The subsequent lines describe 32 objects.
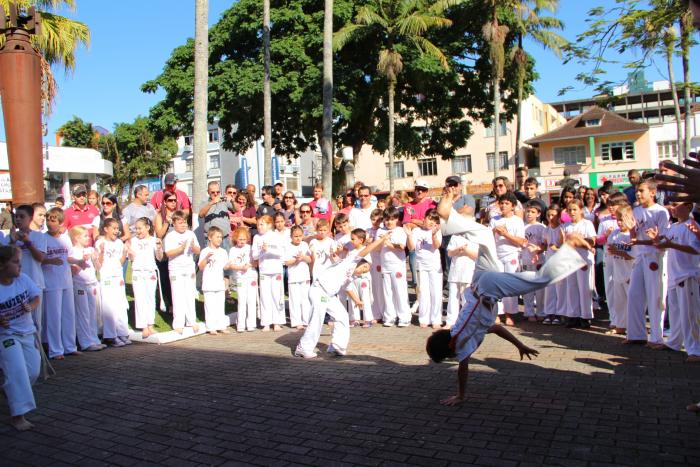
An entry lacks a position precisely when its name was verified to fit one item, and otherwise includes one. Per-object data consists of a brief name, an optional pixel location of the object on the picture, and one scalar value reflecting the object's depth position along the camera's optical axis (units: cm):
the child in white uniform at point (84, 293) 855
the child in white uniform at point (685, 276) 676
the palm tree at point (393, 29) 2403
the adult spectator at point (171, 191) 1091
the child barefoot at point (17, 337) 532
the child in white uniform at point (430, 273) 964
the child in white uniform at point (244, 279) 992
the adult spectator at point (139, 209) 1038
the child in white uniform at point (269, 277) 995
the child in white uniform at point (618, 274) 814
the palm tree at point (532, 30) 2864
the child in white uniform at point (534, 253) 966
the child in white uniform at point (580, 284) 897
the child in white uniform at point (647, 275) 744
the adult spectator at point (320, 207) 1165
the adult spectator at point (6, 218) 1481
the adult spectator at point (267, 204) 1126
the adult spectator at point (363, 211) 1098
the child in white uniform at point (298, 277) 1003
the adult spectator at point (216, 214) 1067
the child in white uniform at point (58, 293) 795
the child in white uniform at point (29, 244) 717
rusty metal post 765
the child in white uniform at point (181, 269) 952
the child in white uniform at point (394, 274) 984
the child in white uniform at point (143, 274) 927
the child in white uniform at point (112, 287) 889
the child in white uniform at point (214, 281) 966
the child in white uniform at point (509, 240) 948
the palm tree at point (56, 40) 1242
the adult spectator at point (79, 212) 1005
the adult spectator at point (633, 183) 1052
